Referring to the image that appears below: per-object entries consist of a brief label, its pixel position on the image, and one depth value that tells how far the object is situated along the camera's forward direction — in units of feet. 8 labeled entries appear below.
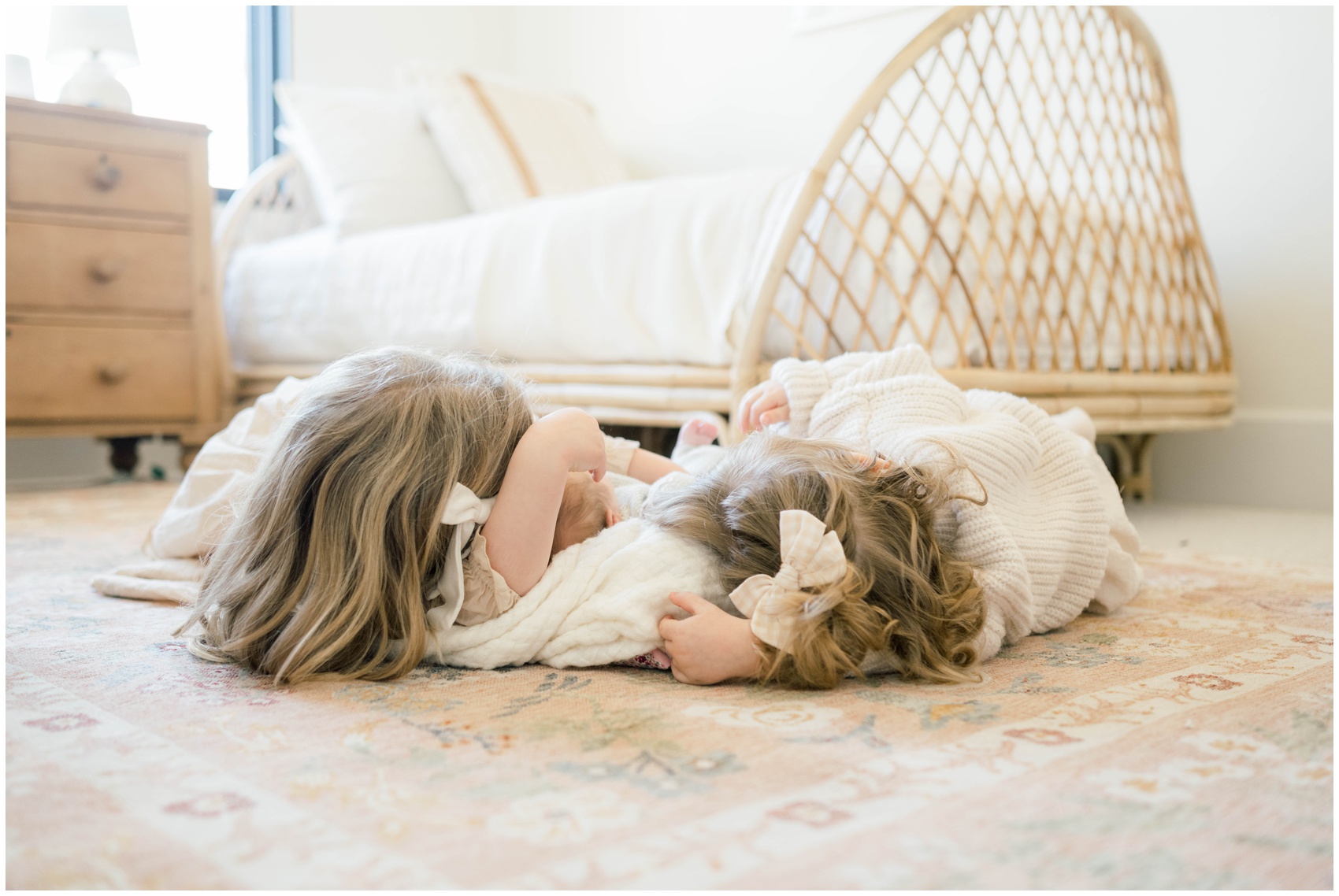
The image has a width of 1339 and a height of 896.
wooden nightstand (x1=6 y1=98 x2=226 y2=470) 6.22
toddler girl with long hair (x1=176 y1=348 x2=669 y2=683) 2.37
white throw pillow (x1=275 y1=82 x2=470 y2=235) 7.21
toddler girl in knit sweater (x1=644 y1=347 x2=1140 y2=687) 2.35
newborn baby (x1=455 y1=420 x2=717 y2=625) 2.51
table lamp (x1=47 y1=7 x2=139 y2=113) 6.55
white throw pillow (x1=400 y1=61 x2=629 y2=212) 7.30
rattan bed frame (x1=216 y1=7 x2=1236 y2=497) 4.40
